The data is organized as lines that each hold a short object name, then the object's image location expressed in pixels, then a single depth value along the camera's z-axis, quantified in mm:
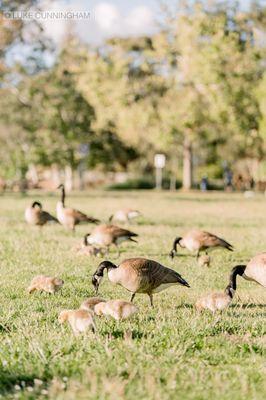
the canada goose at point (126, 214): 38125
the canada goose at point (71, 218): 32406
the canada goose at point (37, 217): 33750
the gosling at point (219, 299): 15273
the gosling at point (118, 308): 13812
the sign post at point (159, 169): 111937
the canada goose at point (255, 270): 16297
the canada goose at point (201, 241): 24250
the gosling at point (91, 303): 14290
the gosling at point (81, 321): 12691
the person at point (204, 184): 120350
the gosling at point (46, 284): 17812
